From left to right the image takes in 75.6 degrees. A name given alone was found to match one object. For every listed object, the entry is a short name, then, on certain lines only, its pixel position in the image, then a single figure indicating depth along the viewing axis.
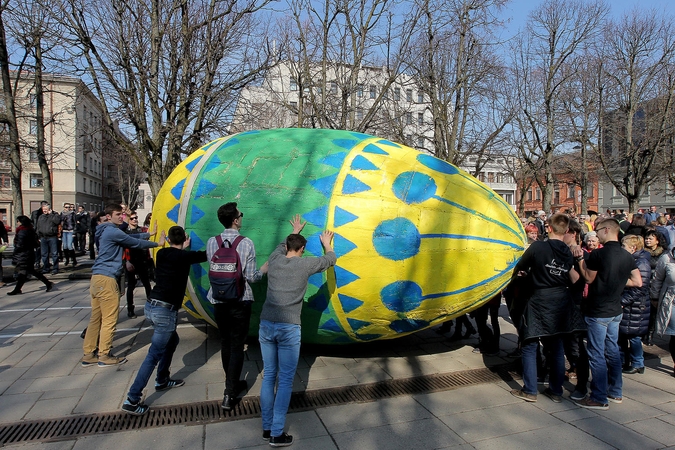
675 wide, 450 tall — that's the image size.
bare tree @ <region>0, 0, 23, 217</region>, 12.49
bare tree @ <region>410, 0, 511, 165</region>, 13.85
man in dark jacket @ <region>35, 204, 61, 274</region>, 11.51
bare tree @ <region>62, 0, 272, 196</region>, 10.27
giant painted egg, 4.18
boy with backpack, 3.91
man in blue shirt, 5.05
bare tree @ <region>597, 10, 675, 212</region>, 19.05
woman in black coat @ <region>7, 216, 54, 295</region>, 9.05
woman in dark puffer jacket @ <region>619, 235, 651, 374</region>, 4.92
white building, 12.58
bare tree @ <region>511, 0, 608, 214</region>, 18.77
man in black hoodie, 4.23
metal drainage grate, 3.60
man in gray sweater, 3.41
